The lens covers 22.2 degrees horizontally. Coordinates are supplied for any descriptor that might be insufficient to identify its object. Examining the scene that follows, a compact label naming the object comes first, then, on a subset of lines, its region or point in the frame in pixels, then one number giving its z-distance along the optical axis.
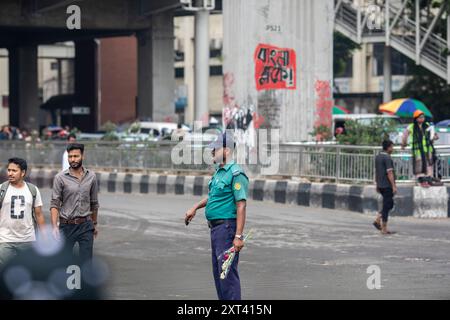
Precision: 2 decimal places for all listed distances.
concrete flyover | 49.69
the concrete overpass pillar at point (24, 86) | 66.81
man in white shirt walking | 10.52
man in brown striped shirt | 11.34
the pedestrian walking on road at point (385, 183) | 17.98
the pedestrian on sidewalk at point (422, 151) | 20.28
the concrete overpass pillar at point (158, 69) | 53.66
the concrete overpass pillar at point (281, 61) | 27.14
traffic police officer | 9.91
